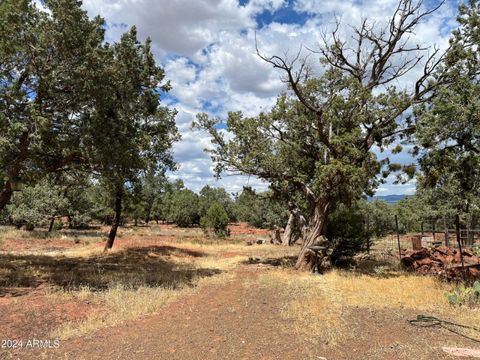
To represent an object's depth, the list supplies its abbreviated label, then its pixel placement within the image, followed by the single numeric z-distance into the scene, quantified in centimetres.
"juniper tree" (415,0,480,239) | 1047
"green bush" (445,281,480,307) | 916
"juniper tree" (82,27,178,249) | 1088
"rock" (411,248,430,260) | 1634
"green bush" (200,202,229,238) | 3596
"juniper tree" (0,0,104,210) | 965
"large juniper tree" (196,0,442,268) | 1398
